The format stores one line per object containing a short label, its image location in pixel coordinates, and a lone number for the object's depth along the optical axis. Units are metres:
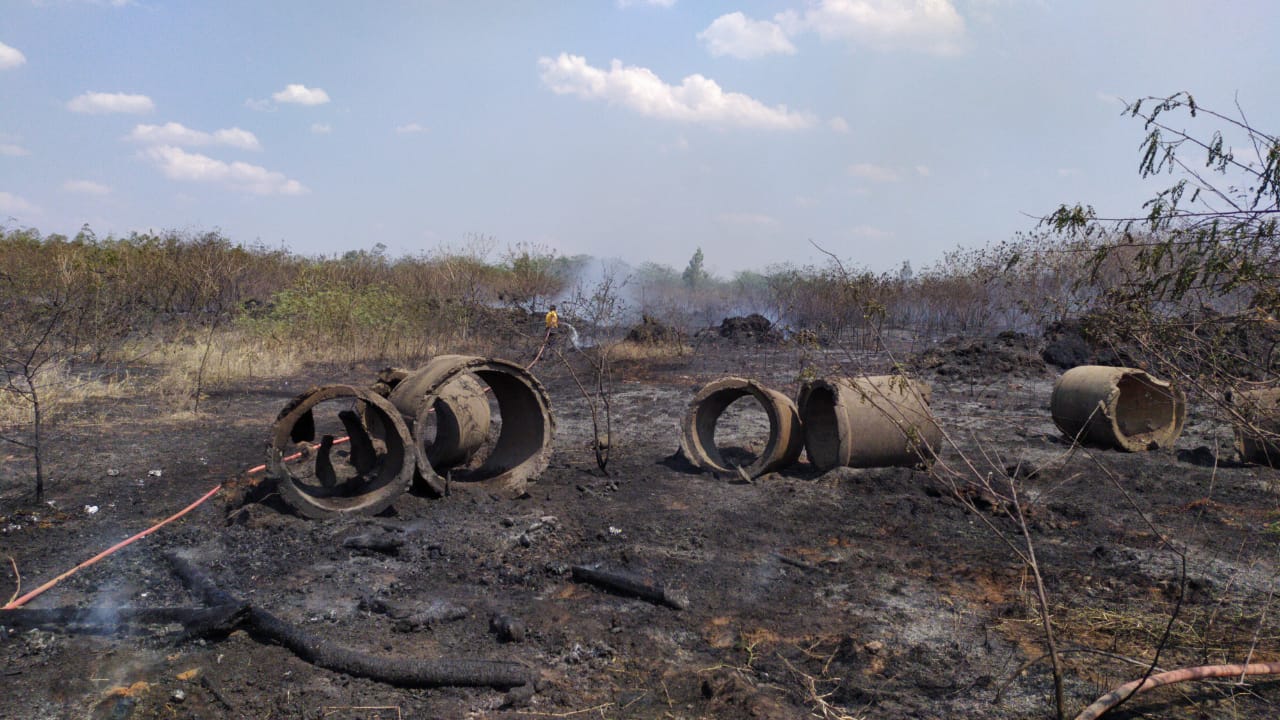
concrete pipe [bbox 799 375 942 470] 7.58
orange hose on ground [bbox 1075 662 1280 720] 2.90
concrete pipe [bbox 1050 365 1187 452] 8.87
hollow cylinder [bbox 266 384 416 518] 5.89
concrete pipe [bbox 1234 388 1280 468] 7.48
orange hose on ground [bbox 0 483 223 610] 4.36
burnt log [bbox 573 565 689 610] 4.70
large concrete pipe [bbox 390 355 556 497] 6.61
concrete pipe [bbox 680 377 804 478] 7.77
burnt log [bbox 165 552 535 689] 3.67
